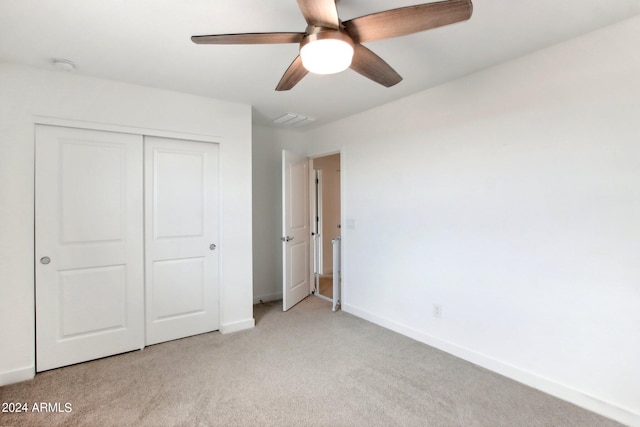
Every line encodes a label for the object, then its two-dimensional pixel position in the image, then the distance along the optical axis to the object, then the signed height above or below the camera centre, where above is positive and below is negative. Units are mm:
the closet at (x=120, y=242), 2508 -220
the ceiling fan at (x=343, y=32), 1255 +833
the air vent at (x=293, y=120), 3724 +1212
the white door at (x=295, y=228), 3857 -159
